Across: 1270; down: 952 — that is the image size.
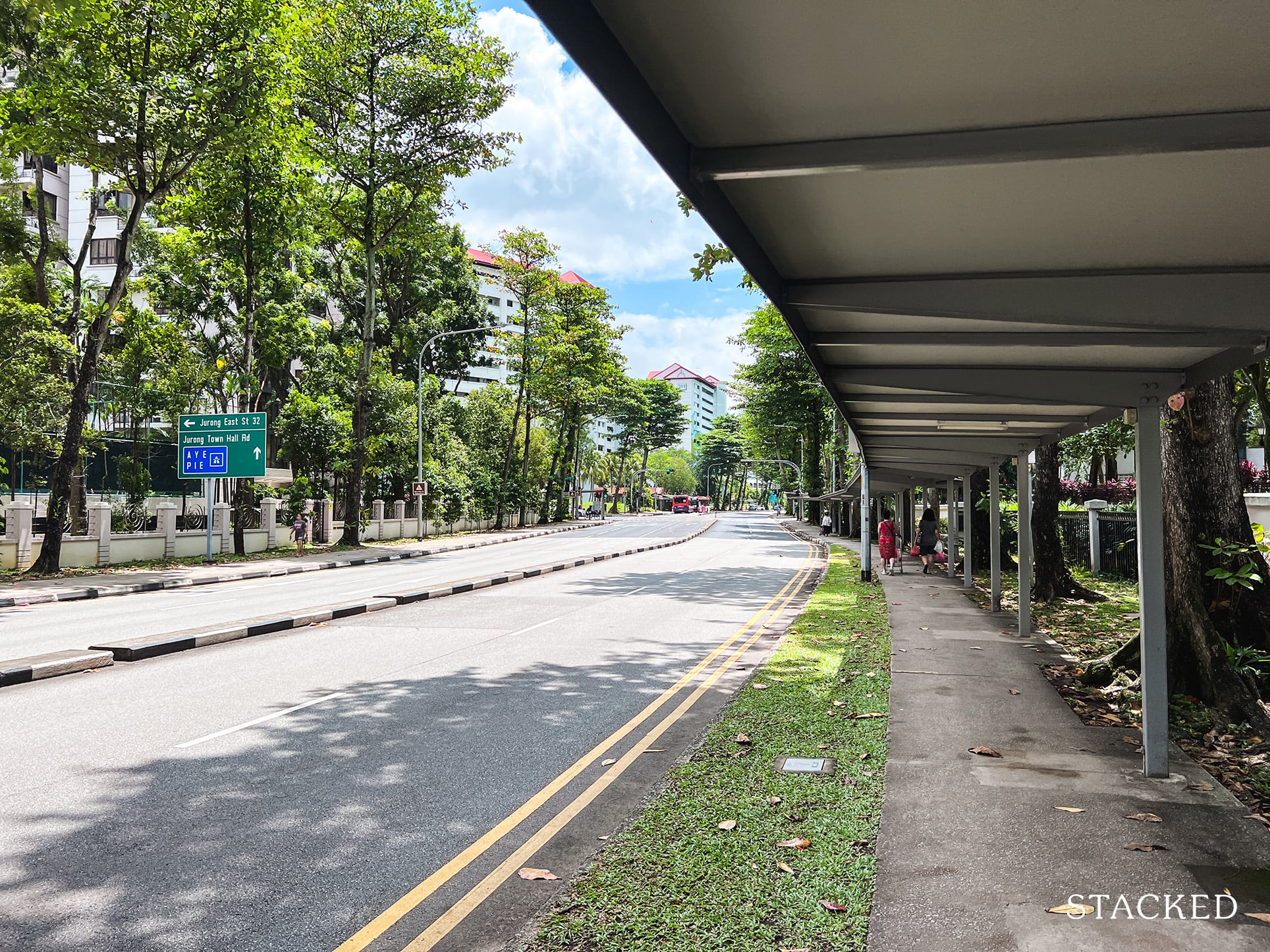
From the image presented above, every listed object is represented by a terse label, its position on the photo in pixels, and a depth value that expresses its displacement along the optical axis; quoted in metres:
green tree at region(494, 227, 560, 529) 48.53
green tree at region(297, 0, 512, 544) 27.50
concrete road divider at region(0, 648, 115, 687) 8.37
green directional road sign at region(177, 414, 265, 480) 24.25
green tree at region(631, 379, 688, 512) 95.19
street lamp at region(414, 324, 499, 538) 35.97
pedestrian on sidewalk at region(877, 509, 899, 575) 20.61
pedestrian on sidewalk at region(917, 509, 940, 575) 21.48
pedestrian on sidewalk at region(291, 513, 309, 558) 29.50
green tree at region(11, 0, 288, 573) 18.45
